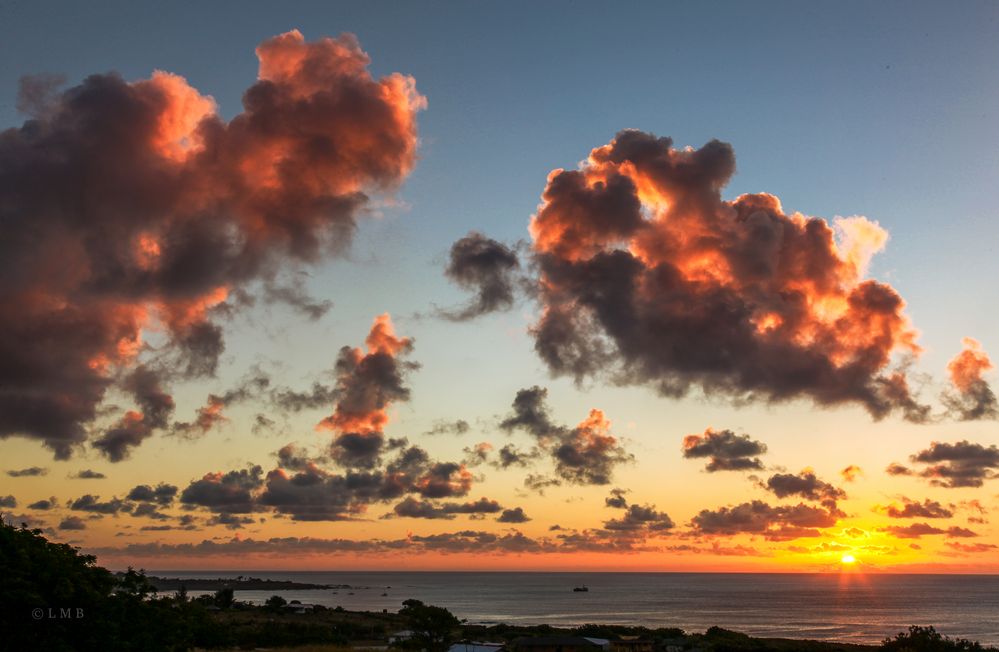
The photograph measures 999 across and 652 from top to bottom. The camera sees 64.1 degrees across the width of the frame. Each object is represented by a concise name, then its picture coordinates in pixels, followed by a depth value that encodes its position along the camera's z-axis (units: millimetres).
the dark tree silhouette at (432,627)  93688
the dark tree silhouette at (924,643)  88562
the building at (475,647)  79938
